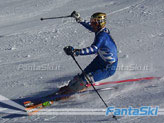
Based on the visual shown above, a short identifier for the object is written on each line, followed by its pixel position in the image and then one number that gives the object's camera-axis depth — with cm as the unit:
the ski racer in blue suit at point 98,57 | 1169
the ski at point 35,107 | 1225
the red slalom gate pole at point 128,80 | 1420
